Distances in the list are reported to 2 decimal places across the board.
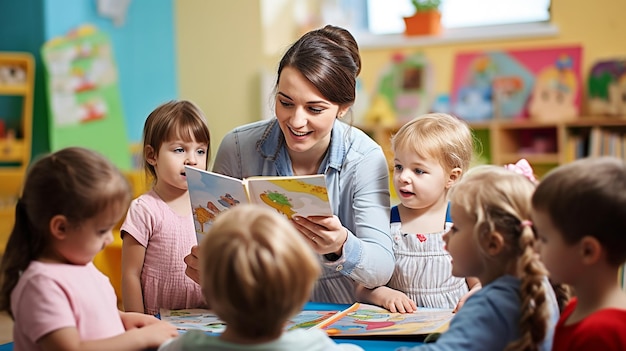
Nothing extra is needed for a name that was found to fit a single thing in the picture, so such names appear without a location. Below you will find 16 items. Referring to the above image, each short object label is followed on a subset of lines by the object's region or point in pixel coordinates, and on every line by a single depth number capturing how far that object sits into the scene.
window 5.70
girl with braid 2.23
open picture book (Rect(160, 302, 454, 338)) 2.51
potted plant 5.76
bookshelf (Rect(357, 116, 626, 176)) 5.06
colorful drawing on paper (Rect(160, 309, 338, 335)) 2.55
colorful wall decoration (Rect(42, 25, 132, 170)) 5.54
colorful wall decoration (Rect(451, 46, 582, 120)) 5.29
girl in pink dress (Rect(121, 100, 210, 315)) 2.77
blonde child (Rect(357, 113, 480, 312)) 2.82
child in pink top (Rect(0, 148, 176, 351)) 2.24
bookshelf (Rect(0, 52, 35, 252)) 5.48
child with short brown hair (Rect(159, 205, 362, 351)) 2.10
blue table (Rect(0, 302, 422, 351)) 2.45
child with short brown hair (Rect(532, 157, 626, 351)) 2.16
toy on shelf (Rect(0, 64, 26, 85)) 5.48
